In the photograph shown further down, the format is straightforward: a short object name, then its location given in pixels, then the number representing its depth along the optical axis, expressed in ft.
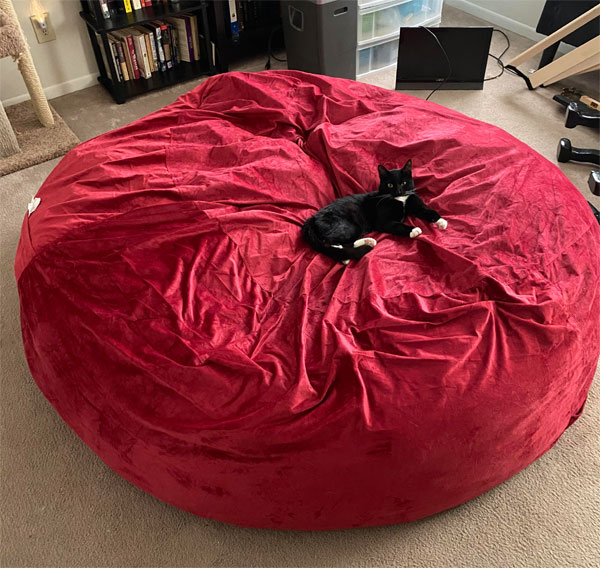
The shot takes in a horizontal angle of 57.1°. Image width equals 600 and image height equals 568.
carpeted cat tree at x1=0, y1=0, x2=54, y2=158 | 7.06
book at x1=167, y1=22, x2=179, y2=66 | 9.22
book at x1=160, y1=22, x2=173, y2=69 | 8.96
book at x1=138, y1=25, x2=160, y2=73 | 8.84
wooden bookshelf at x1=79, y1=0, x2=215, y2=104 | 8.23
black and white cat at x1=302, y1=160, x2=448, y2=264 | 4.82
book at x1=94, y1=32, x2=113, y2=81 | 8.71
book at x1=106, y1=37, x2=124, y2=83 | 8.56
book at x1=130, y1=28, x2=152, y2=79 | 8.75
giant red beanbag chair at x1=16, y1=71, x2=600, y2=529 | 3.69
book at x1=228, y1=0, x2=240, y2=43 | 9.22
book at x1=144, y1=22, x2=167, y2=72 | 8.88
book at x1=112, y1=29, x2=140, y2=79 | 8.66
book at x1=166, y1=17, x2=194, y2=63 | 9.09
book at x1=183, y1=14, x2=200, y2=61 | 9.07
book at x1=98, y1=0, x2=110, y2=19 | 8.13
